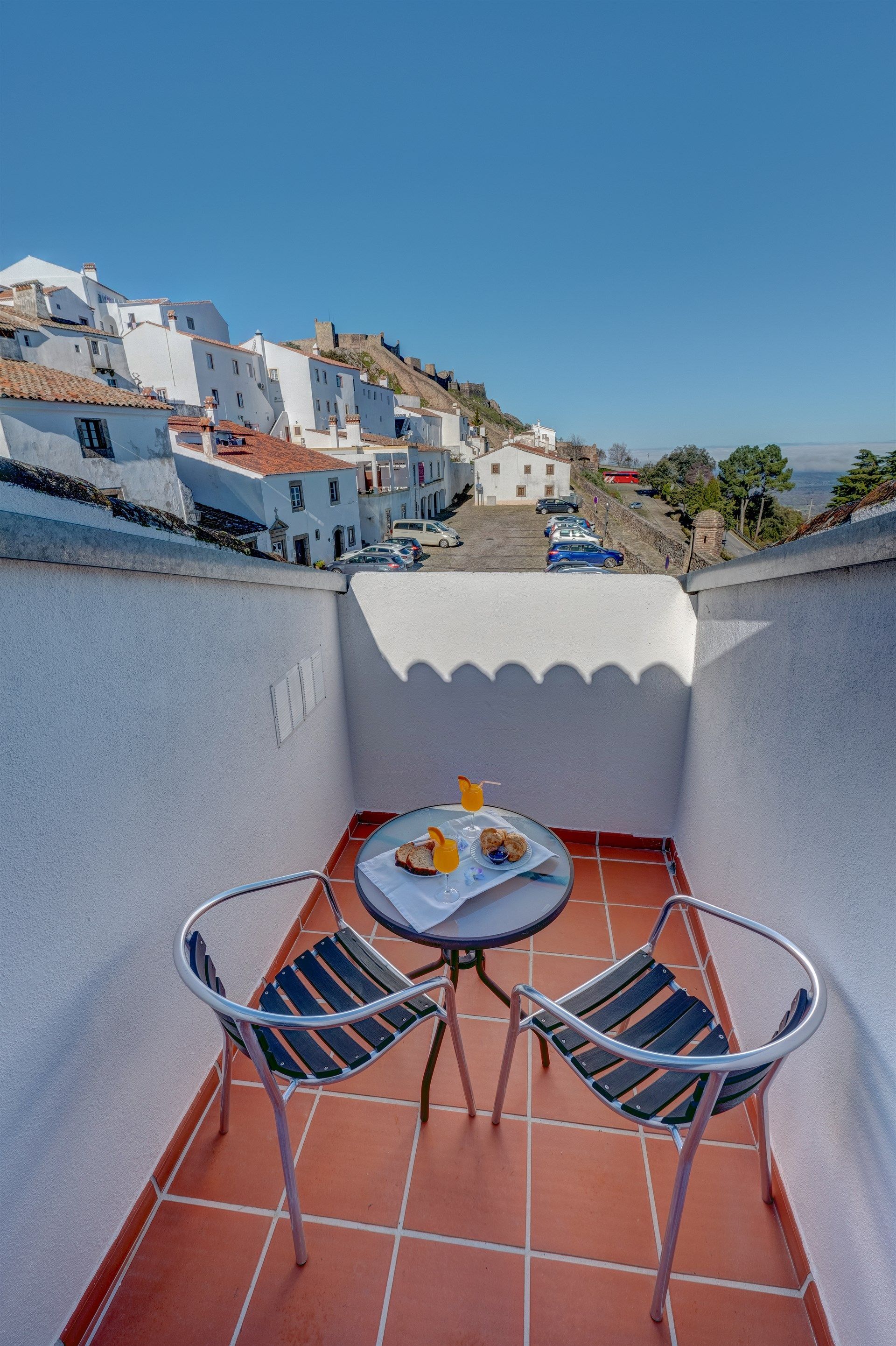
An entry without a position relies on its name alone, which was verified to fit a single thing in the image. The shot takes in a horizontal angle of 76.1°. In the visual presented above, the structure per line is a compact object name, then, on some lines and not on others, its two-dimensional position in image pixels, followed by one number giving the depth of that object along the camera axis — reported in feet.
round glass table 5.71
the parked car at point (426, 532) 65.62
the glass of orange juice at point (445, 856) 6.25
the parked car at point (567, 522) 63.41
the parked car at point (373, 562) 49.75
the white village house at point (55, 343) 61.87
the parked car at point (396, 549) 53.01
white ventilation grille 8.67
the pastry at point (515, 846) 6.67
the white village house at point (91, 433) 34.63
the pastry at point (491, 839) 6.72
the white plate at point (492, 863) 6.61
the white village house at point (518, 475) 96.17
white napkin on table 5.97
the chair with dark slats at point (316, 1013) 4.43
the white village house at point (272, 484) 46.62
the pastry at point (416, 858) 6.47
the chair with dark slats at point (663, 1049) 4.09
